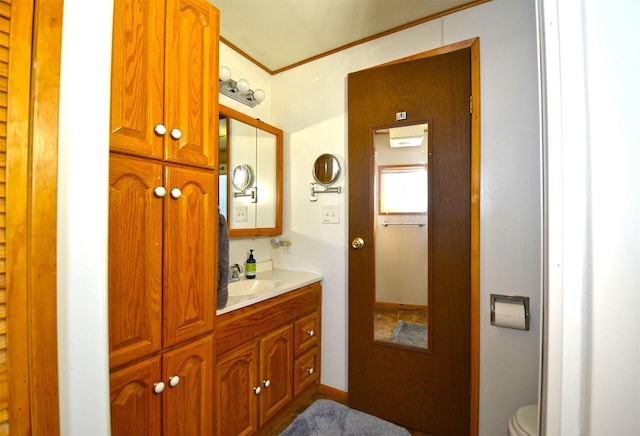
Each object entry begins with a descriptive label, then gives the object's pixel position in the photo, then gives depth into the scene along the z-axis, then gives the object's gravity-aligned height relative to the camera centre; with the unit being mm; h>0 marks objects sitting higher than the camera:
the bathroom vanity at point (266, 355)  1241 -770
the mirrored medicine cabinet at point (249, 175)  1749 +329
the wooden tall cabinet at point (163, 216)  811 +12
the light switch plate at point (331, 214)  1914 +39
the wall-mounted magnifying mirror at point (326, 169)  1887 +371
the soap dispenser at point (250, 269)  1839 -352
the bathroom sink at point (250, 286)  1729 -456
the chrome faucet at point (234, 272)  1782 -363
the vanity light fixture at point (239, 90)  1690 +922
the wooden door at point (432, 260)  1487 -251
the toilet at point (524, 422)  992 -812
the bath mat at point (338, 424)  1387 -1138
